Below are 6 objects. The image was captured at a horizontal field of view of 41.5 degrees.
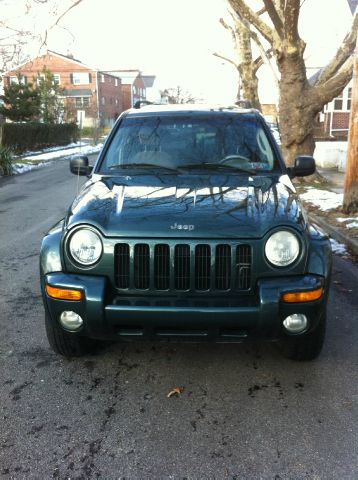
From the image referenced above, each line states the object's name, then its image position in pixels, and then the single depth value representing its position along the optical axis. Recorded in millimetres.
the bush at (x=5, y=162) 17328
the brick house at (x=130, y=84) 82438
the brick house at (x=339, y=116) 29984
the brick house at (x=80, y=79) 67000
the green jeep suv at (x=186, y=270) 2852
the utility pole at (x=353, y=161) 7836
